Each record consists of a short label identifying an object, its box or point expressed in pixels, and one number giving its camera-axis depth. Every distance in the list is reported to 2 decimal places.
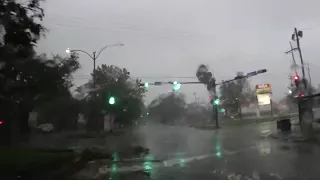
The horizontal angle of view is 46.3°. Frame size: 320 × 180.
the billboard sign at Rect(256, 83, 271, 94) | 99.31
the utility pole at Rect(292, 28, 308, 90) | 42.72
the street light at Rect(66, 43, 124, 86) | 41.78
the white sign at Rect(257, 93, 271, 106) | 99.31
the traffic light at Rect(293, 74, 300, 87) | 35.90
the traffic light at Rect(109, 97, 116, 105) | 34.49
